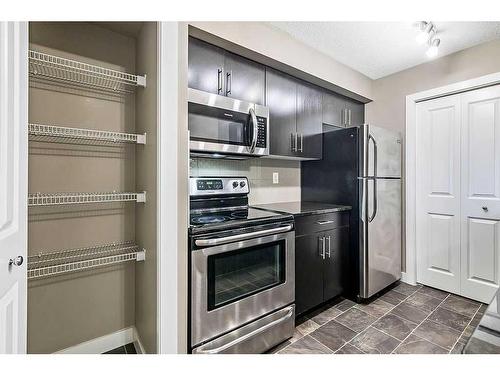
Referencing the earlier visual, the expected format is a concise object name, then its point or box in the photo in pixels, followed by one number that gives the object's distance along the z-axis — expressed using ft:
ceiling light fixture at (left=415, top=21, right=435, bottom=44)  6.32
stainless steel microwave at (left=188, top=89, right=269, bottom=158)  5.42
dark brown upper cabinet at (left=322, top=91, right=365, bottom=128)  8.62
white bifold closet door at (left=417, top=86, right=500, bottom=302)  7.36
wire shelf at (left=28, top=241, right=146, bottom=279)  4.42
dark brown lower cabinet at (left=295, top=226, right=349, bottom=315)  6.30
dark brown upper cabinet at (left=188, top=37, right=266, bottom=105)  5.49
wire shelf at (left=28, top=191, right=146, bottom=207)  4.24
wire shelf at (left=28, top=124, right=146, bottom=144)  4.13
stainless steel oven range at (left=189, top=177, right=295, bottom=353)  4.42
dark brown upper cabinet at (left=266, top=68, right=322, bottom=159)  6.97
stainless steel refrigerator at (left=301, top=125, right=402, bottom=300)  7.38
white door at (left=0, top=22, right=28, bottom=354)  2.57
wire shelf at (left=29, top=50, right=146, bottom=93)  4.44
